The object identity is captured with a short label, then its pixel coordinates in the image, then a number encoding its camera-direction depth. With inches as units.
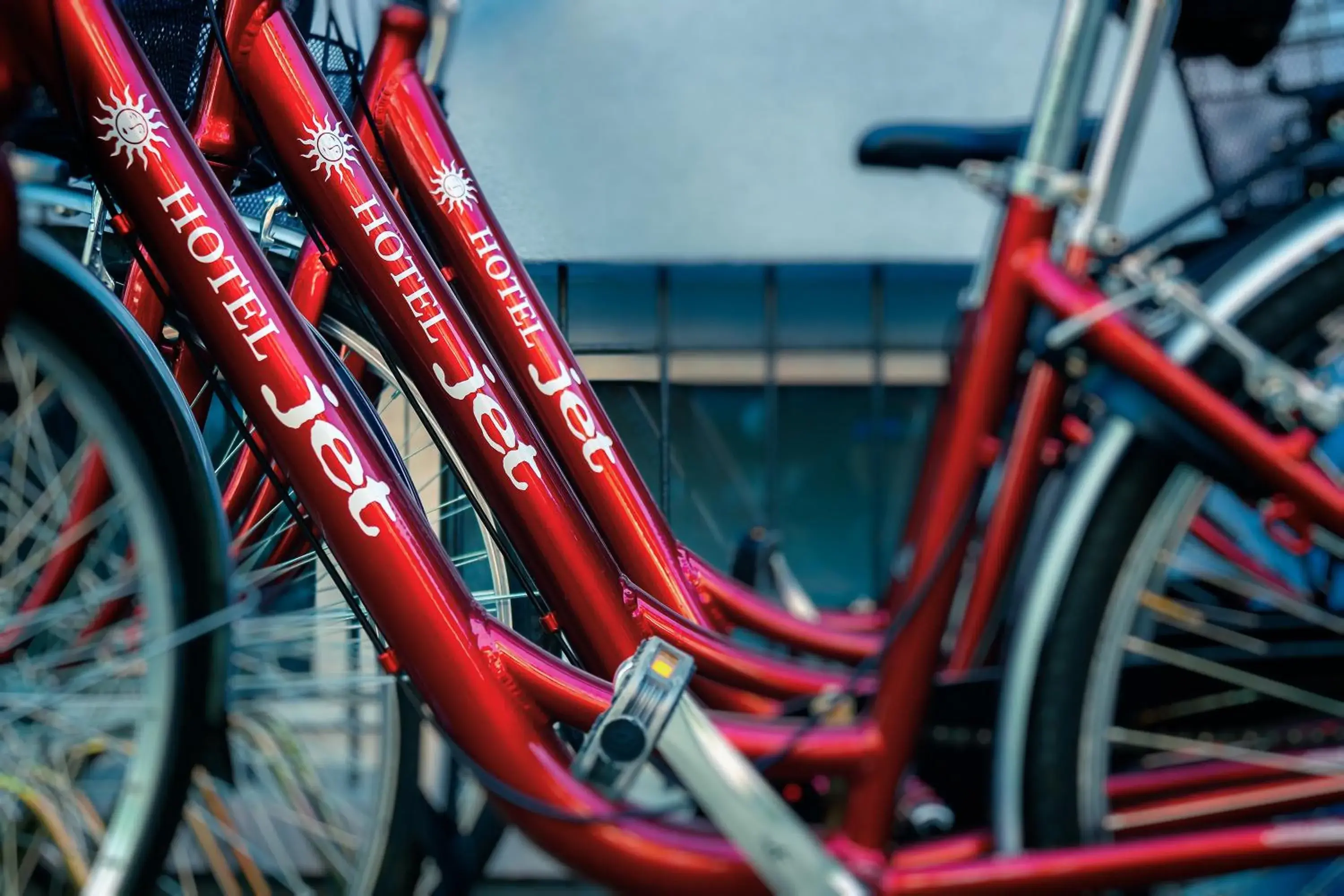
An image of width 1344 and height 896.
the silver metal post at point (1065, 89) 77.1
